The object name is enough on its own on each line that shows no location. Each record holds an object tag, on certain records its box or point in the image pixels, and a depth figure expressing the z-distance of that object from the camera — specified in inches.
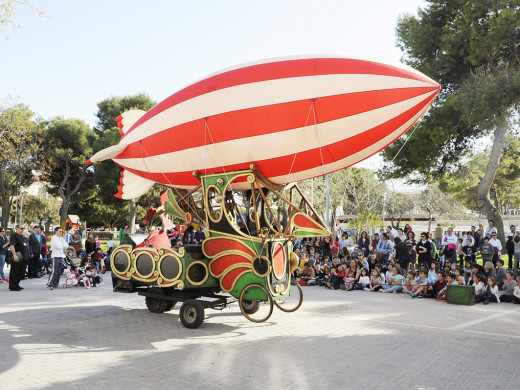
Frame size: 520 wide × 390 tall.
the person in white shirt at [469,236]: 641.6
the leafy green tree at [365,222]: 1166.3
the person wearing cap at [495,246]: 601.7
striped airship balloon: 269.7
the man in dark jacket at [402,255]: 624.4
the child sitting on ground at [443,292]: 488.3
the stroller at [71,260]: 586.7
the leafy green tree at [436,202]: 2102.6
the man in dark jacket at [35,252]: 611.8
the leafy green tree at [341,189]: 1753.2
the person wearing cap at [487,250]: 587.2
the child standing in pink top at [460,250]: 649.6
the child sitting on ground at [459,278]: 487.2
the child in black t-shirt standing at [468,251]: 644.7
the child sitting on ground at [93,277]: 574.6
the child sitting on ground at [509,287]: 474.8
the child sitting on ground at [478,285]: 473.9
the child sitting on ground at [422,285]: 511.2
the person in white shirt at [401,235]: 665.8
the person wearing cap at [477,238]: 675.4
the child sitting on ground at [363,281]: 577.9
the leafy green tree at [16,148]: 1200.2
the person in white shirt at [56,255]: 525.7
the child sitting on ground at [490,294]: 472.2
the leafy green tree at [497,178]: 1069.8
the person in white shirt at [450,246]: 641.0
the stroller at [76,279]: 559.8
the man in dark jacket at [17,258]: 512.4
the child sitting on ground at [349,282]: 573.6
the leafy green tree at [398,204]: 2087.8
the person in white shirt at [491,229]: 659.7
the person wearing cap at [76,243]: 714.8
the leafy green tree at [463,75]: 728.3
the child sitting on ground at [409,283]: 538.7
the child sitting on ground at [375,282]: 565.3
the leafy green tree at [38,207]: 1936.5
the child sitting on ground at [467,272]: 536.0
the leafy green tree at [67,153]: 1535.4
